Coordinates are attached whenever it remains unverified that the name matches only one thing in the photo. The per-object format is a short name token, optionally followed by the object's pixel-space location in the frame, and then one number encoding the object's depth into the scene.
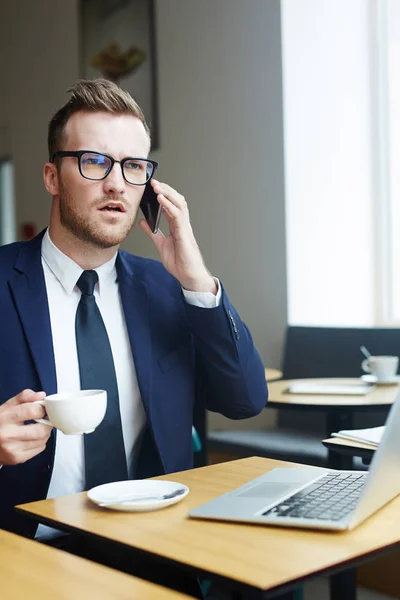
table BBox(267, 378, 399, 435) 2.52
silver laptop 1.03
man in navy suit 1.63
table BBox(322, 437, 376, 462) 1.59
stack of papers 1.63
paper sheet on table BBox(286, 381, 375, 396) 2.75
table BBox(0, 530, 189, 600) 0.85
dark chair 3.18
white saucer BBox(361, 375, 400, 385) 2.97
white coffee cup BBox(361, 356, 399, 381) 2.97
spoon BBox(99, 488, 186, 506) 1.18
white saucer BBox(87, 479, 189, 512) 1.15
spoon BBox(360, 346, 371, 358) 3.40
